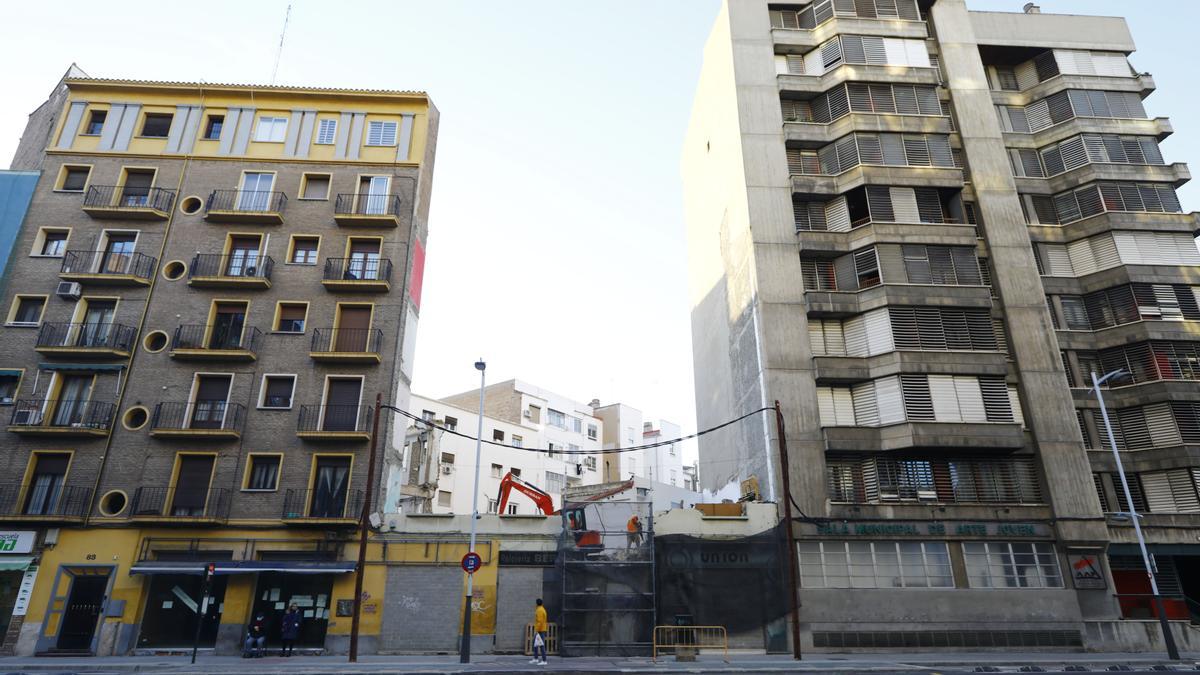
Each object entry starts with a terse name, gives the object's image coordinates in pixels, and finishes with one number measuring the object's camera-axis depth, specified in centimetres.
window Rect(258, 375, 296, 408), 2894
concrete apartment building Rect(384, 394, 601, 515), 4645
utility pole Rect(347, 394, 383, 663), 2272
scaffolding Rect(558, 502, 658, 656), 2411
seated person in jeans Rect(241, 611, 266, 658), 2373
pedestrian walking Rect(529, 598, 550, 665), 2173
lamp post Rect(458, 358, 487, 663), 2200
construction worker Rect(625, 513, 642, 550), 2562
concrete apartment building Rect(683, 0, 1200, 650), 2705
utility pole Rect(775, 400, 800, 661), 2378
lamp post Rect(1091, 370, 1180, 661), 2230
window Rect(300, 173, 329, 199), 3306
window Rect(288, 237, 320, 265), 3166
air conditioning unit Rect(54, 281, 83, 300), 2960
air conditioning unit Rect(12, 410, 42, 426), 2755
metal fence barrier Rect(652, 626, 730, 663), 2467
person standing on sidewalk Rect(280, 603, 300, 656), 2391
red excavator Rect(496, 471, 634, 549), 2572
